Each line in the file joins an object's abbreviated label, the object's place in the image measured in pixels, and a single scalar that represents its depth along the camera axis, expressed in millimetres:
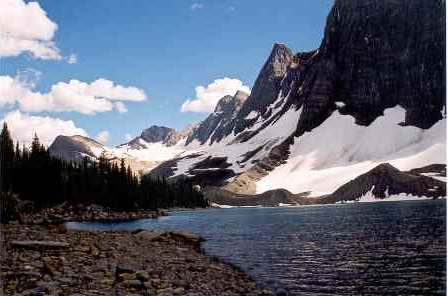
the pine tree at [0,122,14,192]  85250
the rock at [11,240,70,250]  32938
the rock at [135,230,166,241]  56188
